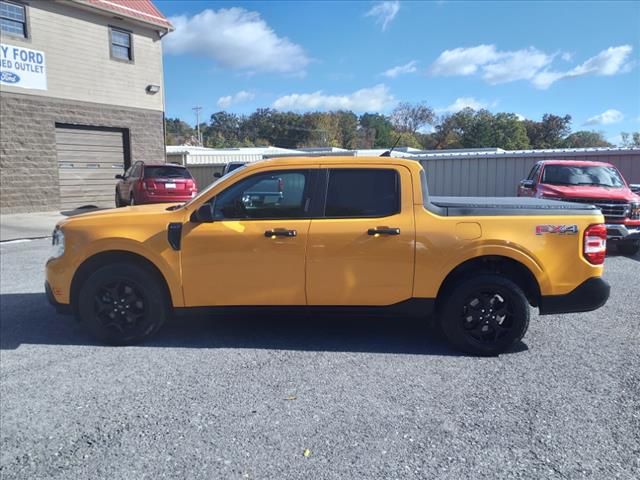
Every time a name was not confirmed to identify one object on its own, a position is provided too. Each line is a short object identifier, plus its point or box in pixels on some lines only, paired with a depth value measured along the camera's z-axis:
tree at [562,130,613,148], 69.56
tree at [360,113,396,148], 77.38
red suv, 13.87
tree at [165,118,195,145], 89.25
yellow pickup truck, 4.37
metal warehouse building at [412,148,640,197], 14.95
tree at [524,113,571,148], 70.31
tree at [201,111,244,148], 94.81
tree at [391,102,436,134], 76.50
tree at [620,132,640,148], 69.87
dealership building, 16.34
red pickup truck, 9.44
